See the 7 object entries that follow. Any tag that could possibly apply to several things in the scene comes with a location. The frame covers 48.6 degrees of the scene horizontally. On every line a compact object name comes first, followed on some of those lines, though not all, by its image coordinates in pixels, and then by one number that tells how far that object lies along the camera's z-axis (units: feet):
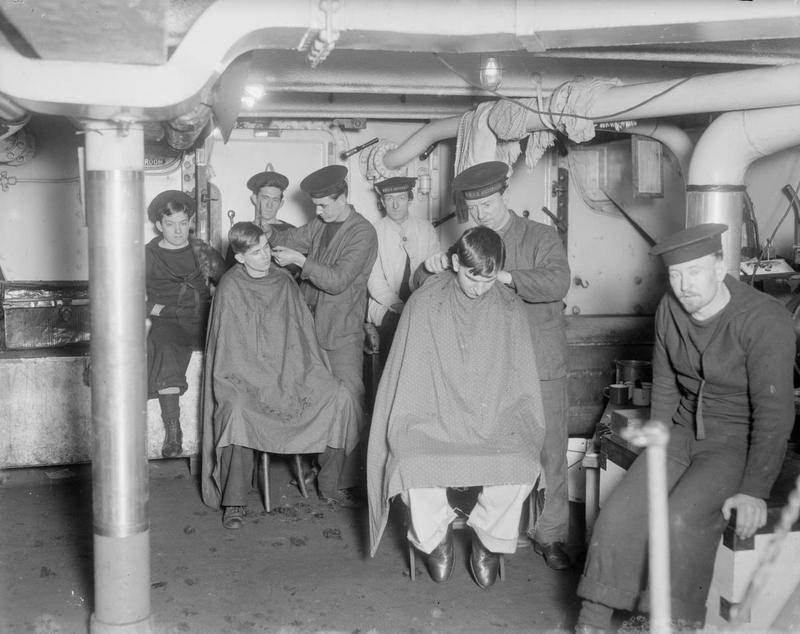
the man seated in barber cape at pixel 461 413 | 11.27
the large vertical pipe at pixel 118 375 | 9.16
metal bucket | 15.93
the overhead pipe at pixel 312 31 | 8.48
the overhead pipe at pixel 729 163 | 12.13
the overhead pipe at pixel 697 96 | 11.59
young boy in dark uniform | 16.06
